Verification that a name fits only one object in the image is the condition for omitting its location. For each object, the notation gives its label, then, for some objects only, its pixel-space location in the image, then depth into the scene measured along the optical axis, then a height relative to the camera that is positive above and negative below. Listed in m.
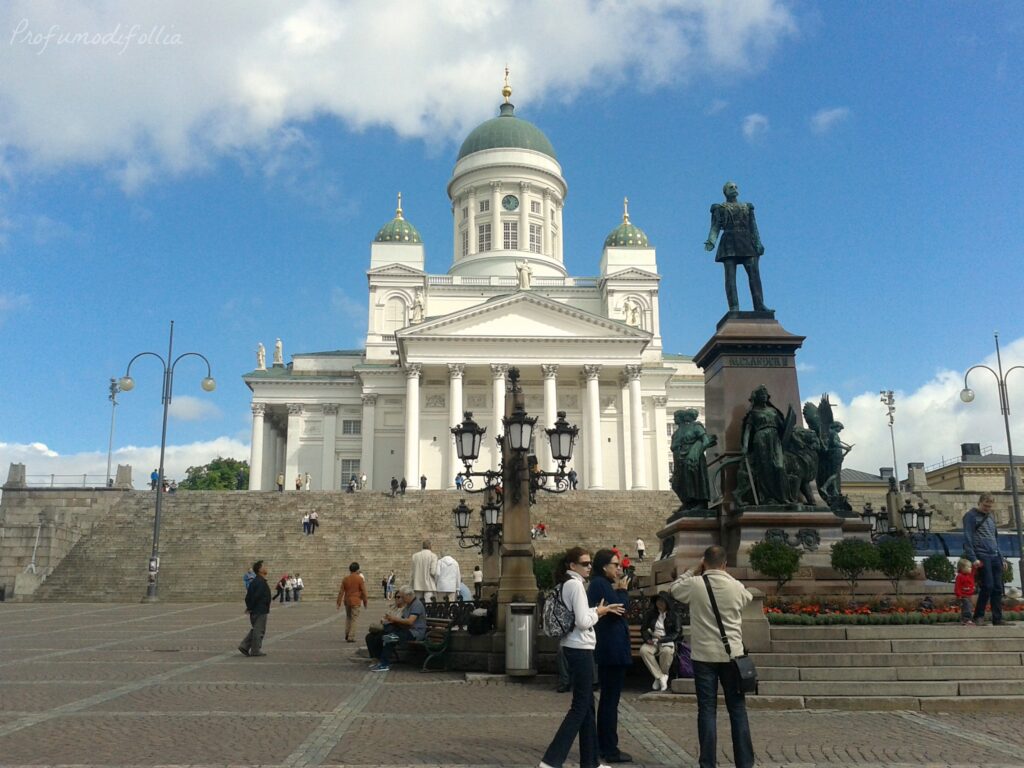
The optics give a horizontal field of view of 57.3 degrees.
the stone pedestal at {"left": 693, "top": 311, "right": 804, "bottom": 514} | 13.77 +2.72
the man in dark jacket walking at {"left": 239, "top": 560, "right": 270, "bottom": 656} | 15.27 -0.81
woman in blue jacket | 7.18 -0.70
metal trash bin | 11.75 -1.00
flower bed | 11.11 -0.68
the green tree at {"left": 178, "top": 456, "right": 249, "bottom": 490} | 99.69 +9.24
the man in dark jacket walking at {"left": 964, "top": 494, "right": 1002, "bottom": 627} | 12.11 +0.06
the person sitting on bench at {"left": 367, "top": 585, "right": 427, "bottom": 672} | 13.54 -0.98
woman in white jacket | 6.65 -0.85
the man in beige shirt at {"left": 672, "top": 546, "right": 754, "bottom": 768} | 6.48 -0.63
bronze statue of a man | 14.90 +5.01
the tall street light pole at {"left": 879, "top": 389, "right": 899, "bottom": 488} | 62.94 +10.28
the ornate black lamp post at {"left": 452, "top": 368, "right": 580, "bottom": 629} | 13.14 +1.32
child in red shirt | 14.16 -0.45
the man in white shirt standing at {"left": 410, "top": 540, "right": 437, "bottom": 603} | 17.48 -0.24
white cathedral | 58.53 +12.91
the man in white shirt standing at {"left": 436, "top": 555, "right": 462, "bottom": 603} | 19.05 -0.31
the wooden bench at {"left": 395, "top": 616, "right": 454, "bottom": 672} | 13.30 -1.16
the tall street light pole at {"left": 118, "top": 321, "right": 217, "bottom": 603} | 32.72 +5.93
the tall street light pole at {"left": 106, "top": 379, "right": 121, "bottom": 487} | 69.19 +12.28
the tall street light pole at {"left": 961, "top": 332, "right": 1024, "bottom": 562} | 31.58 +5.39
